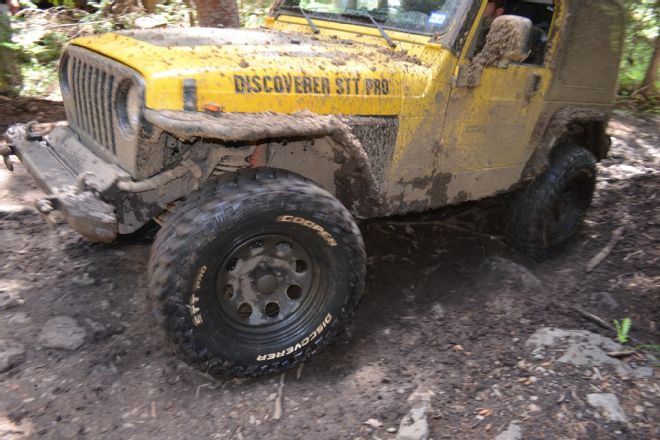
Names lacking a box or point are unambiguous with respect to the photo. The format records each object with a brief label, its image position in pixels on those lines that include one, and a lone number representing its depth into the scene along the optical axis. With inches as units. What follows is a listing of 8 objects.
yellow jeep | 93.5
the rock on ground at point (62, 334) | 110.0
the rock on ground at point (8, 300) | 119.8
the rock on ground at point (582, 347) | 110.4
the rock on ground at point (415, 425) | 92.9
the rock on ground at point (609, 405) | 97.3
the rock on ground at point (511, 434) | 93.4
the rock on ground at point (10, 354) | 103.3
